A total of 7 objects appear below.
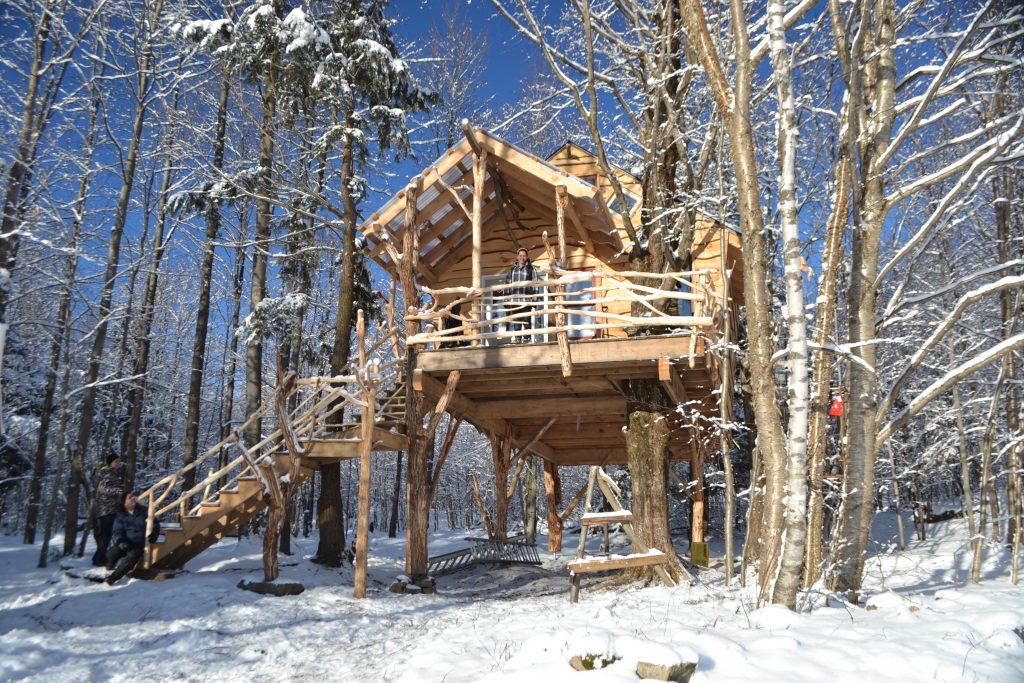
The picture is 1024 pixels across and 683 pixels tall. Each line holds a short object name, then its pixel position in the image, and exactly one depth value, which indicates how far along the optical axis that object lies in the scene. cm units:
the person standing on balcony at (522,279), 1262
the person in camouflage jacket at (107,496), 1141
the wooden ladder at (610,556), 828
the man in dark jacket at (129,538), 1045
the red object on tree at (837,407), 823
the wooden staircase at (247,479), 1131
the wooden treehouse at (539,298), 1084
